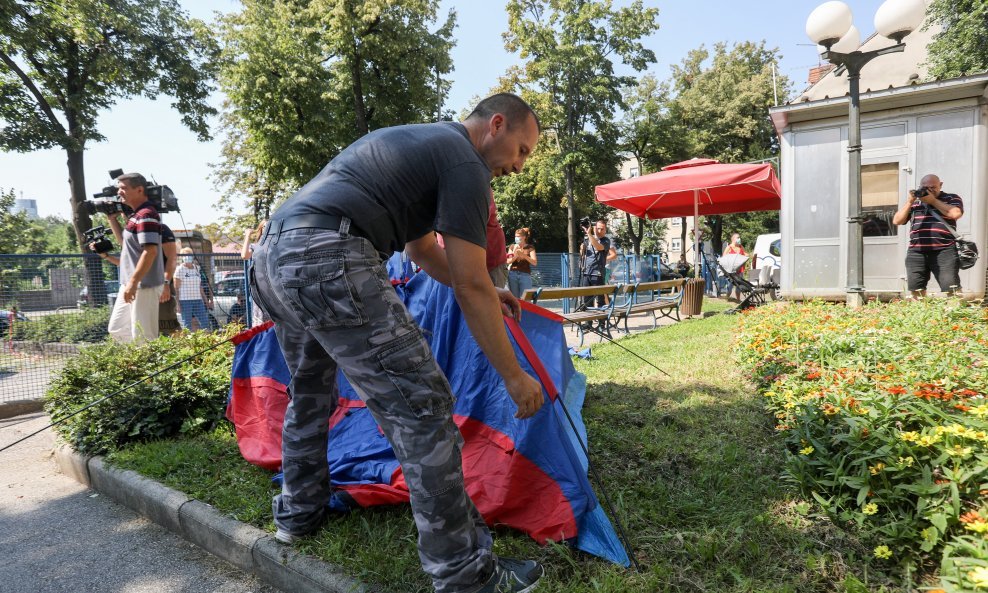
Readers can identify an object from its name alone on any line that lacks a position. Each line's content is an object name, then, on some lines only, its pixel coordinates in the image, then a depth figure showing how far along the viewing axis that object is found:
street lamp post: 6.44
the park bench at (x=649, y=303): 8.12
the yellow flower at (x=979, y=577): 1.48
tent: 2.35
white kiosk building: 7.83
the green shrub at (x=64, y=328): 5.85
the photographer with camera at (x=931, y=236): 6.27
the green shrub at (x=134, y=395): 3.63
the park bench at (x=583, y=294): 6.53
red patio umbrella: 8.87
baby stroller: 10.66
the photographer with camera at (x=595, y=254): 10.05
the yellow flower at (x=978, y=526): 1.67
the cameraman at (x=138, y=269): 4.55
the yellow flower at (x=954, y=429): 2.04
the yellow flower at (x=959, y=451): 1.98
